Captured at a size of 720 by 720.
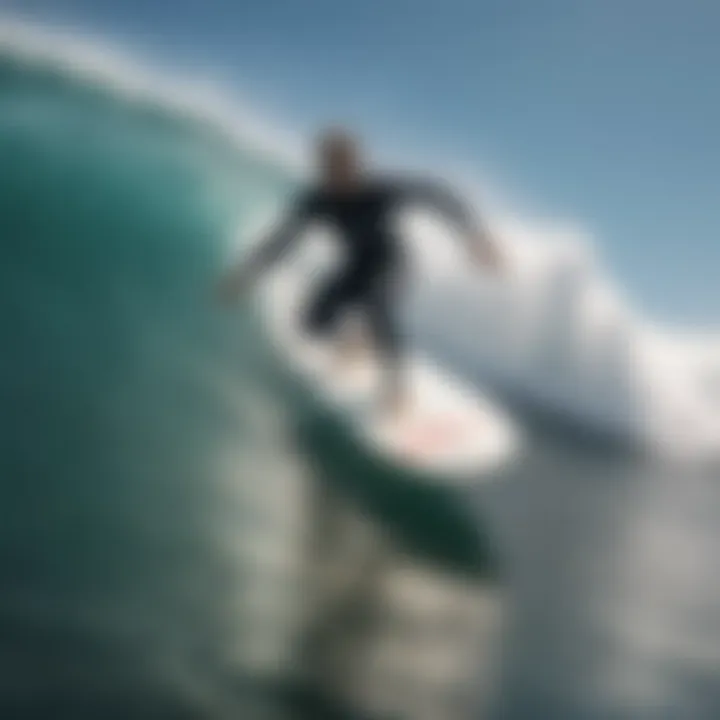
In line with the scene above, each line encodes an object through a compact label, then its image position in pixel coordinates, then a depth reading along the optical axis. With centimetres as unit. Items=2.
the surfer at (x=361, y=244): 476
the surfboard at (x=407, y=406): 474
